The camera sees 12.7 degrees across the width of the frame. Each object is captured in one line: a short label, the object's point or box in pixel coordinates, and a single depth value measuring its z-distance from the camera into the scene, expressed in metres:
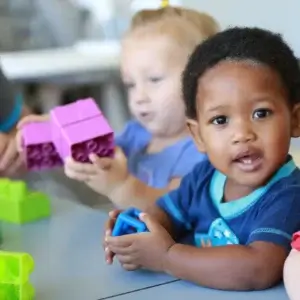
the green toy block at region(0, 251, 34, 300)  1.33
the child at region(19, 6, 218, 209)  1.86
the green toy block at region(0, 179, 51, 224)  1.62
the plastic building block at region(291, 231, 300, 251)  1.31
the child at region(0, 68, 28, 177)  1.82
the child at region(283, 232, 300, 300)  1.30
